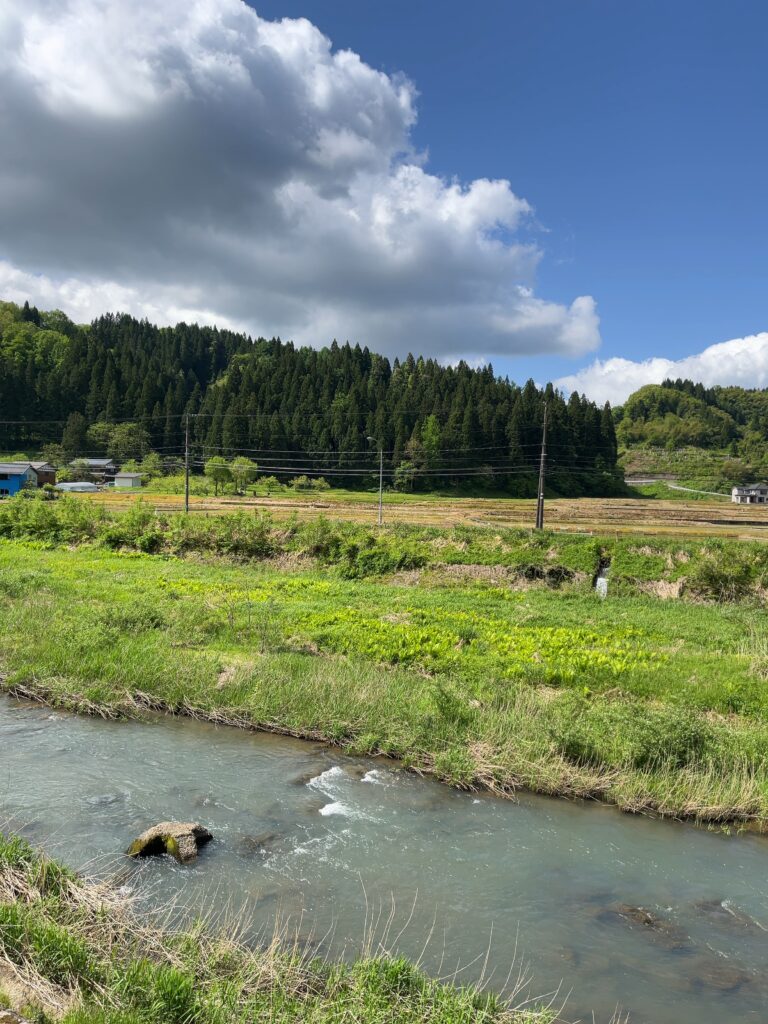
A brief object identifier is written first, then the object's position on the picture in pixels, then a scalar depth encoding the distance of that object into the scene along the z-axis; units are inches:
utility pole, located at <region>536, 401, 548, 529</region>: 1682.9
